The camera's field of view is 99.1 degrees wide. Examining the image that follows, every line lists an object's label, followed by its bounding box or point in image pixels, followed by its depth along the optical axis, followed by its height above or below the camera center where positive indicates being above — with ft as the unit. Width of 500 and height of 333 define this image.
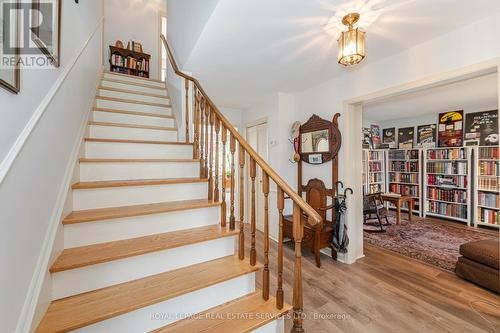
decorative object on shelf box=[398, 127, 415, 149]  18.17 +2.68
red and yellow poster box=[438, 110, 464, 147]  15.34 +2.93
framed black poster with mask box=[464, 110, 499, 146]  13.80 +2.69
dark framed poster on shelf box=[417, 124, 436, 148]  16.78 +2.59
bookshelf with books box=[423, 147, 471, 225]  14.69 -1.12
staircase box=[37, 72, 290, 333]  3.72 -1.86
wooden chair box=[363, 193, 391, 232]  13.43 -2.43
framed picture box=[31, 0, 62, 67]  3.23 +2.37
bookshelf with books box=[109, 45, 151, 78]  13.96 +7.10
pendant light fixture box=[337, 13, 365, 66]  5.30 +3.12
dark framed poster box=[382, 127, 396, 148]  19.42 +2.89
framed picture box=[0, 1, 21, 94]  2.34 +1.41
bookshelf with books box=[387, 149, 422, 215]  17.24 -0.45
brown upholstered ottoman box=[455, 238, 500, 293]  6.94 -3.32
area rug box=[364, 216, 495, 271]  9.72 -3.96
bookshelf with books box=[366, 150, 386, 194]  18.43 -0.30
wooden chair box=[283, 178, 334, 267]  8.87 -2.63
